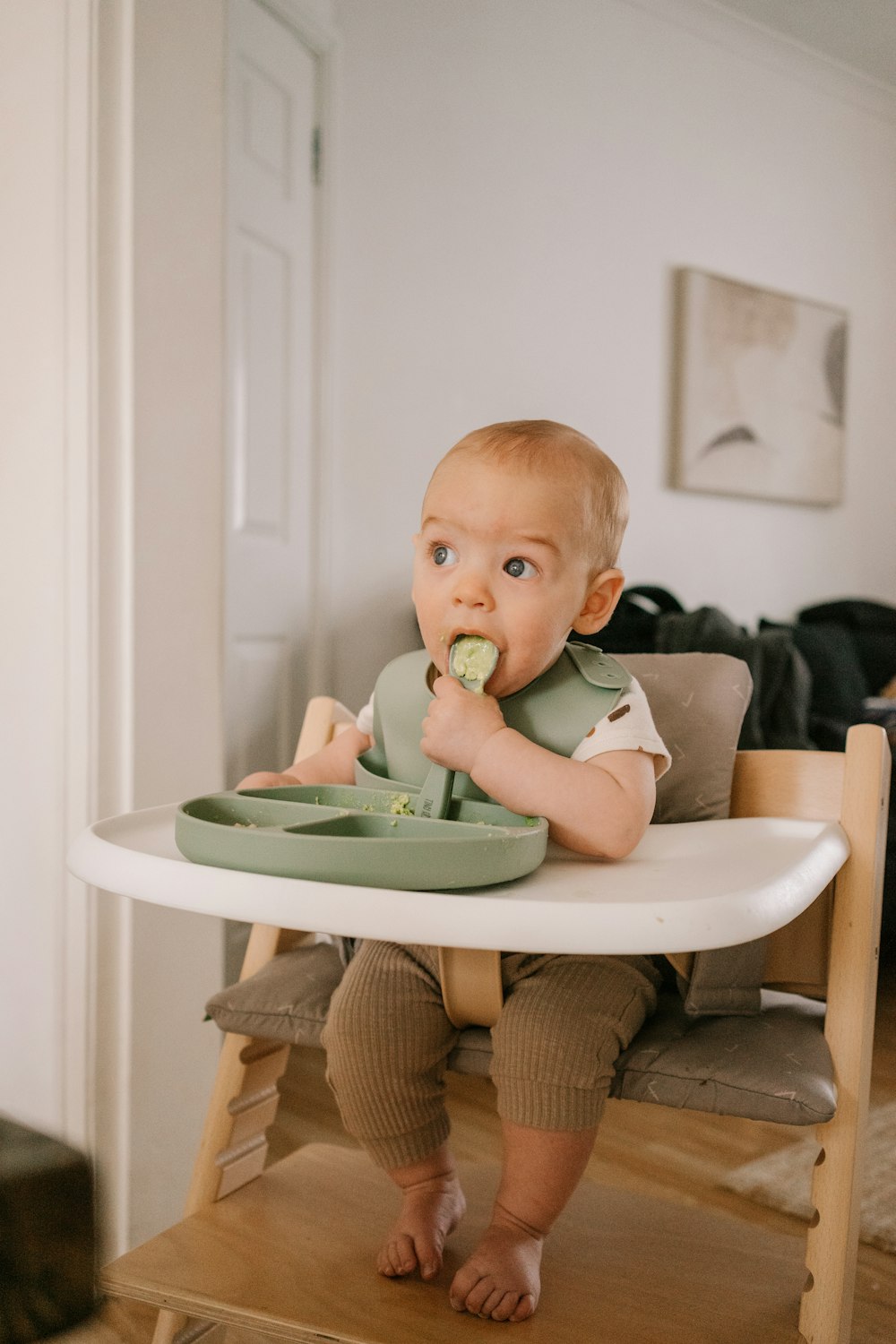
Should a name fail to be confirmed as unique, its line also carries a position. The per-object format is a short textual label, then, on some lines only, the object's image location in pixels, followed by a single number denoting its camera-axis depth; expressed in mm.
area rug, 1549
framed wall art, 3406
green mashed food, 811
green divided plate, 622
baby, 784
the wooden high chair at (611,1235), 839
